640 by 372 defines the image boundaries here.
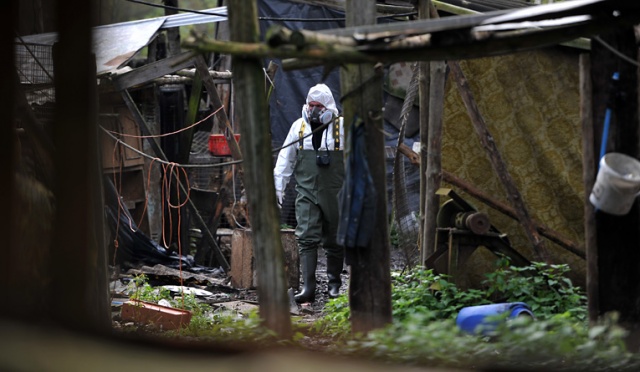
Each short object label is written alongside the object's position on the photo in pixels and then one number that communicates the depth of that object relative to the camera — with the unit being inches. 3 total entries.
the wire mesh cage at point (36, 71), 772.6
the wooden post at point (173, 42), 1219.2
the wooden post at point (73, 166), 434.9
